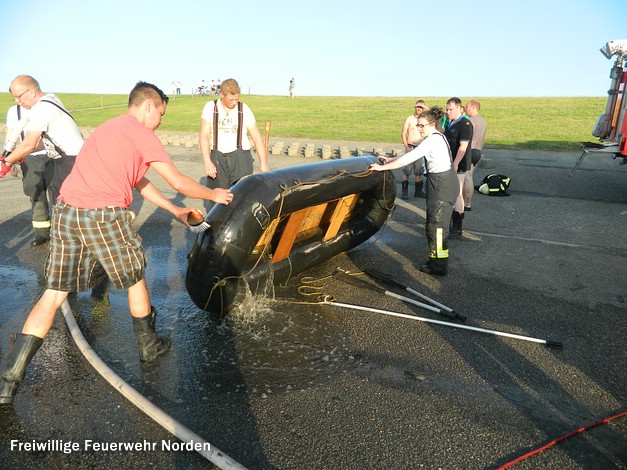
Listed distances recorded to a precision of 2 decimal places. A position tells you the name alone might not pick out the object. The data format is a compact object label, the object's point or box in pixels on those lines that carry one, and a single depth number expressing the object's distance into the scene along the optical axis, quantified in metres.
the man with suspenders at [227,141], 5.52
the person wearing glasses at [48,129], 4.51
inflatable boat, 3.92
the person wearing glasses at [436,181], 5.15
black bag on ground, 9.96
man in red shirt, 3.08
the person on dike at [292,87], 45.67
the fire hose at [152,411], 2.48
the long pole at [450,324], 3.86
